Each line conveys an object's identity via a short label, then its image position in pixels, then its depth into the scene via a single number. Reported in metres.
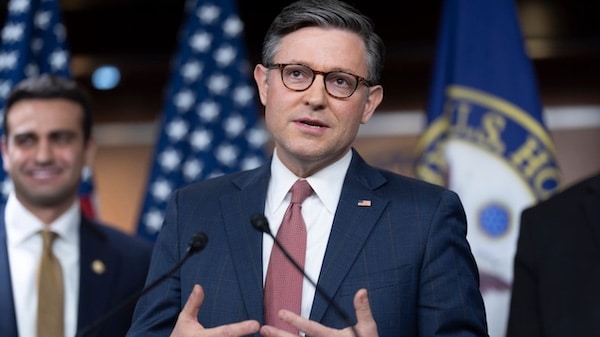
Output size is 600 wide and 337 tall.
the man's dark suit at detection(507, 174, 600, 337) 4.93
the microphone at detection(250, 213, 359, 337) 3.43
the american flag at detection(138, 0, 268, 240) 8.20
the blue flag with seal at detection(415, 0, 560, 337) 7.21
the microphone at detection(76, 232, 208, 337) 3.47
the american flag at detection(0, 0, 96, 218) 8.10
